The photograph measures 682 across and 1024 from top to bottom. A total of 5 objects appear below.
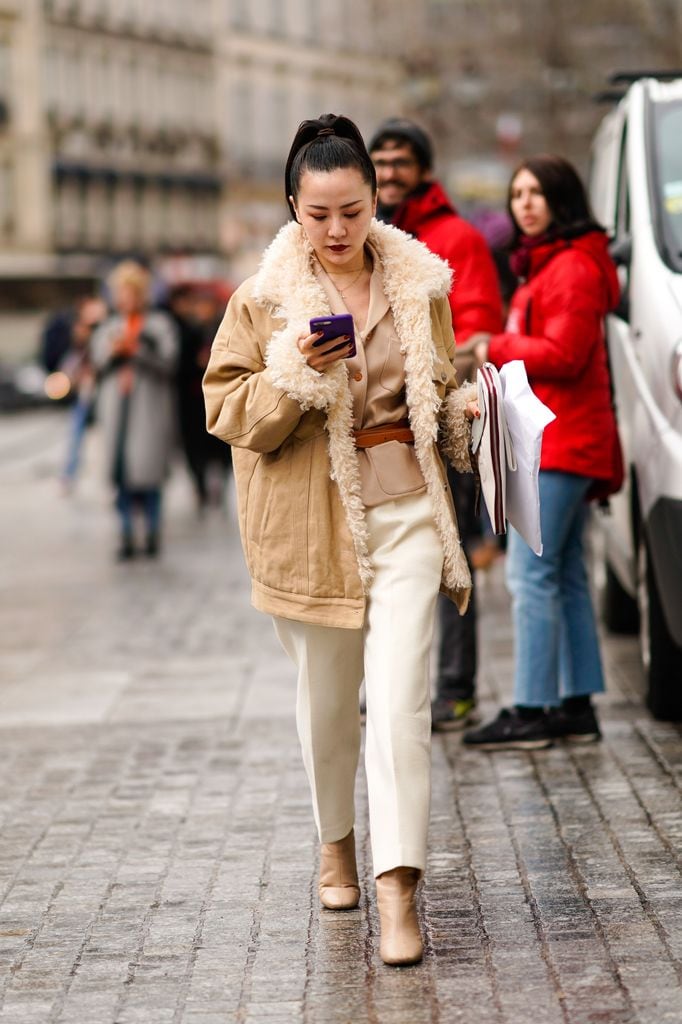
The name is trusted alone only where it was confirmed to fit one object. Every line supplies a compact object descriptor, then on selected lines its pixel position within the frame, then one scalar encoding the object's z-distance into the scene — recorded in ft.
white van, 43.24
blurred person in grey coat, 90.99
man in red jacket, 46.93
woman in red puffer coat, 44.11
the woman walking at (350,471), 30.96
